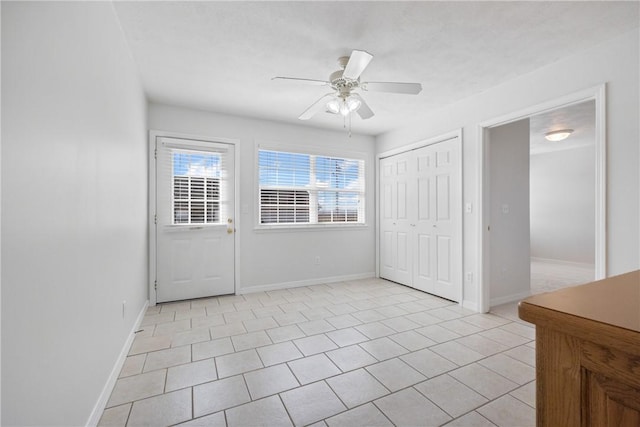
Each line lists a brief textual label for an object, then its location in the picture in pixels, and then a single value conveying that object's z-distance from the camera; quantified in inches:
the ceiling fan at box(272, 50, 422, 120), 80.7
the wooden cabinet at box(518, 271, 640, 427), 18.3
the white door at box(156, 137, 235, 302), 143.4
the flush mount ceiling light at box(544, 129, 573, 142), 183.0
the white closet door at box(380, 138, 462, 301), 142.9
